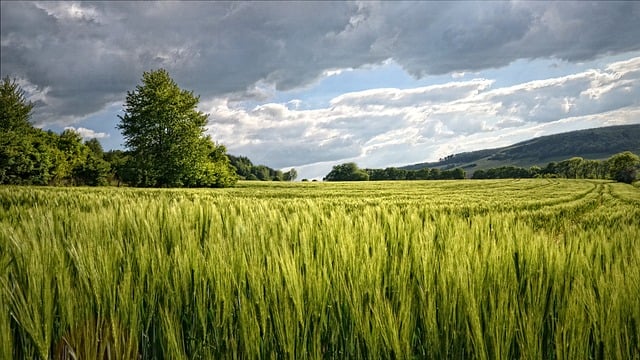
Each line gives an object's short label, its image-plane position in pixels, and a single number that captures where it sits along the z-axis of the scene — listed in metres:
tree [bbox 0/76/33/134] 44.81
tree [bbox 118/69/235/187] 44.50
